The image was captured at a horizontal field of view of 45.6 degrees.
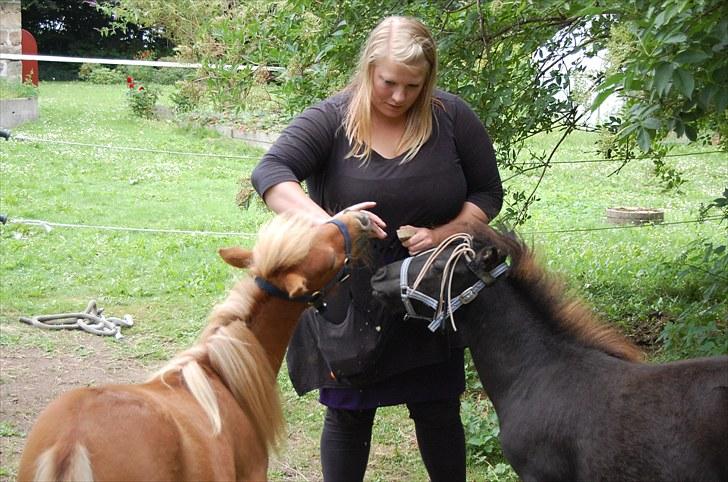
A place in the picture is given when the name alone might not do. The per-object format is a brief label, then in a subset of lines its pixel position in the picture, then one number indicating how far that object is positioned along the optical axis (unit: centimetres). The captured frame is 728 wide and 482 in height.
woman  314
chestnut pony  223
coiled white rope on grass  642
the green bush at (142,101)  1648
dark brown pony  271
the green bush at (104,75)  2292
